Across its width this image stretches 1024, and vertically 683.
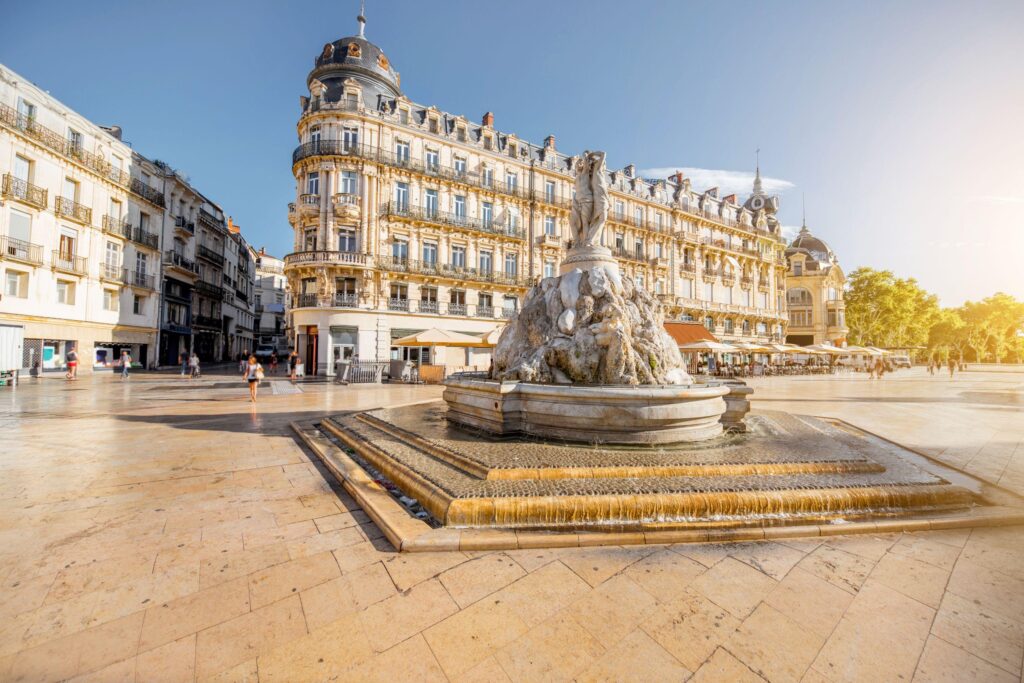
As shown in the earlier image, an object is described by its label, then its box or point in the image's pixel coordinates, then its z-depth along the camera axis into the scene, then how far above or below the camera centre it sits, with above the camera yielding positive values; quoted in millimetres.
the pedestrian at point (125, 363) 20359 -492
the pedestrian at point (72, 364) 18172 -485
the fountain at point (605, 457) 3658 -1330
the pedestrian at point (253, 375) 12008 -642
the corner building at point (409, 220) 25625 +9701
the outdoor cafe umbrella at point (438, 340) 19688 +647
